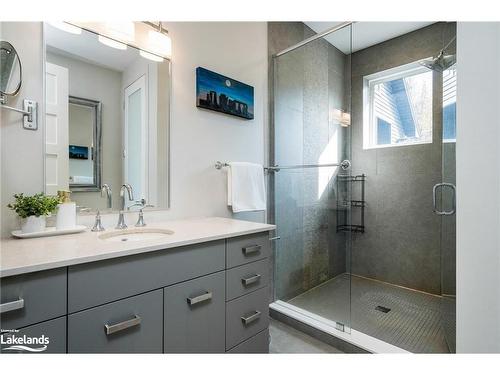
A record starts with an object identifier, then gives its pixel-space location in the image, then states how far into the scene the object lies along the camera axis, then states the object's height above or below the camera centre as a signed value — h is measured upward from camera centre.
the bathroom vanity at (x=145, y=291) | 0.70 -0.37
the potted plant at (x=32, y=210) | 1.00 -0.09
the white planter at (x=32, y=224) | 1.00 -0.15
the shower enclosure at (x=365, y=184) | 1.76 +0.03
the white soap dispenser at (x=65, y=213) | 1.09 -0.11
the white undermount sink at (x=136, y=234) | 1.23 -0.24
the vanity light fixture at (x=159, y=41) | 1.49 +0.90
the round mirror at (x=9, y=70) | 1.00 +0.49
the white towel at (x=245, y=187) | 1.79 +0.00
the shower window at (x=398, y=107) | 2.48 +0.87
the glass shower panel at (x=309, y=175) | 2.13 +0.11
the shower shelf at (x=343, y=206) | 2.18 -0.17
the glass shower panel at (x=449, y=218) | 1.41 -0.19
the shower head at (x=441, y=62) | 1.47 +0.89
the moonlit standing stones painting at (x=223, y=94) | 1.69 +0.69
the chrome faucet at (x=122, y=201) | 1.31 -0.07
